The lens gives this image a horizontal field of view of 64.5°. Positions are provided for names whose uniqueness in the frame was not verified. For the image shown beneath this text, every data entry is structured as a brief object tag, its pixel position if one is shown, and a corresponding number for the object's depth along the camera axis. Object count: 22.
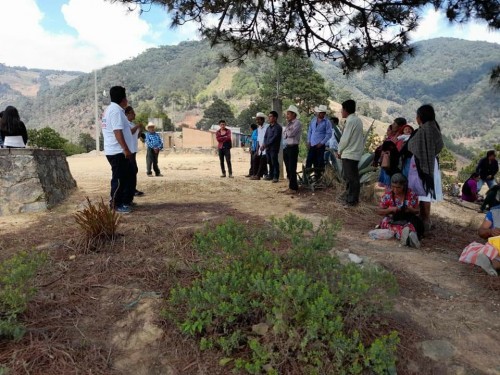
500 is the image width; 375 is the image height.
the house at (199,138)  36.03
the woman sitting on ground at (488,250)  3.16
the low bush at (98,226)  3.16
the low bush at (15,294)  2.02
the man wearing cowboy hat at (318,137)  6.63
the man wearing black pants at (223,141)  8.56
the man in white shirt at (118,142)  4.36
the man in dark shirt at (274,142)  7.30
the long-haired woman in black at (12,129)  5.25
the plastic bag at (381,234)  3.96
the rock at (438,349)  2.11
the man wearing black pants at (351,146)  5.13
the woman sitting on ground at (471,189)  9.52
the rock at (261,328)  2.08
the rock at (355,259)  3.07
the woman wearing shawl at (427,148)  4.08
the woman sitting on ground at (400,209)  3.98
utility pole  24.86
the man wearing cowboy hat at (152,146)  8.87
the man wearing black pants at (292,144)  6.35
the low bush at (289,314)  1.91
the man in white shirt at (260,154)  8.12
